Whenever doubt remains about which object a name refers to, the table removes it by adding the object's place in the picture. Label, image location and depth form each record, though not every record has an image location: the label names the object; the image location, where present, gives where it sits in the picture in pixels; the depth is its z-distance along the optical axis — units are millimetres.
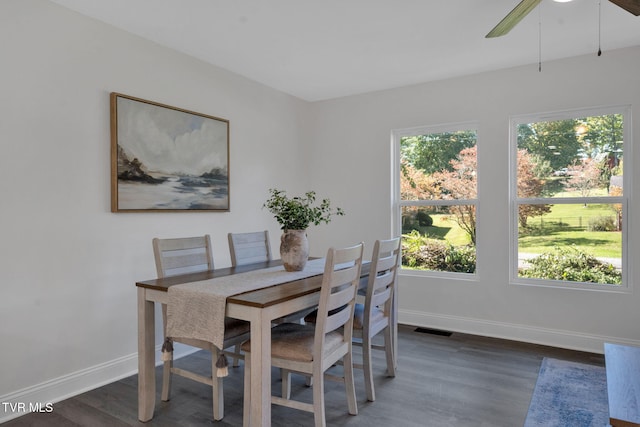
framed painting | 2963
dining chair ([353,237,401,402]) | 2611
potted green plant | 2674
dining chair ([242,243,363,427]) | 2068
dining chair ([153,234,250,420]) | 2350
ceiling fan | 2070
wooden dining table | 1899
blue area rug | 2344
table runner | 2016
